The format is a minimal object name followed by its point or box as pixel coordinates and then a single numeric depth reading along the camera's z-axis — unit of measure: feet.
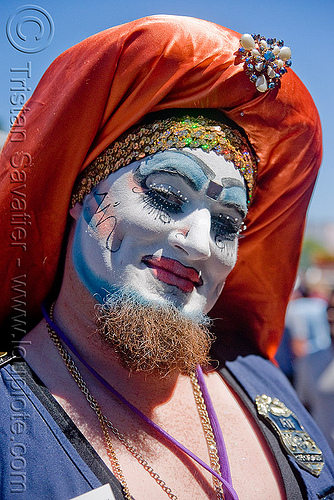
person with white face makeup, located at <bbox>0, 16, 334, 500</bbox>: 3.81
